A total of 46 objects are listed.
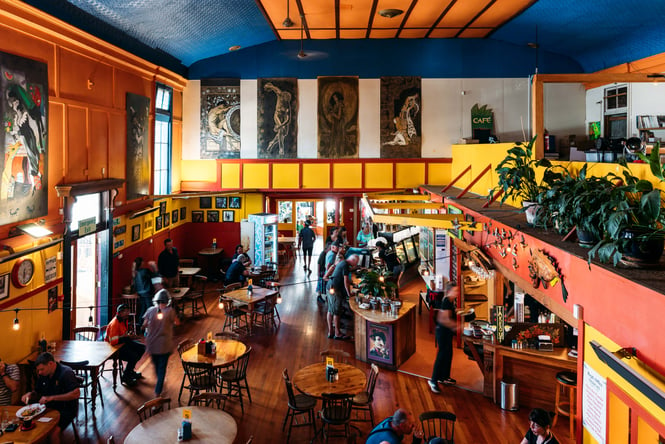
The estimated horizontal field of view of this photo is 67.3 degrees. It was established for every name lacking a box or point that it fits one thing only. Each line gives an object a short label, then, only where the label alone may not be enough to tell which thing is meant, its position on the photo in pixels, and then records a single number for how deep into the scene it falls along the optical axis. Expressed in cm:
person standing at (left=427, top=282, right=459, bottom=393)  728
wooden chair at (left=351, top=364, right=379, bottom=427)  621
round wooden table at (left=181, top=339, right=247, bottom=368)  678
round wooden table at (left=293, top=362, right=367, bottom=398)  595
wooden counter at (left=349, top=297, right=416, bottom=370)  815
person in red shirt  733
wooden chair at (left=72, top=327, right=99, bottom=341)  782
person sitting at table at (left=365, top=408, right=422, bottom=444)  459
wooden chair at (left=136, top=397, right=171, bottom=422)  538
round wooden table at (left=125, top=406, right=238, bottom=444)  484
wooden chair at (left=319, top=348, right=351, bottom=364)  695
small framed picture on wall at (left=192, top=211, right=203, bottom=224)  1501
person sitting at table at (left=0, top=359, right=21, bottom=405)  592
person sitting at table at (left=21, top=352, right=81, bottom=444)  561
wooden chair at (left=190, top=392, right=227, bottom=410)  584
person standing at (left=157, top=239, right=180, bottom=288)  1096
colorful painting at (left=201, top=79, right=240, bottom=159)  1412
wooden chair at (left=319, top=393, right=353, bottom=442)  581
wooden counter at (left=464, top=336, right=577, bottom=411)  677
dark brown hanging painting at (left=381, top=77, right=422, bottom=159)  1402
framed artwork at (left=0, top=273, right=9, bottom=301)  629
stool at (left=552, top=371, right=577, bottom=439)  618
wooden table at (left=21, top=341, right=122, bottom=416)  659
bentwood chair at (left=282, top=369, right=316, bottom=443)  610
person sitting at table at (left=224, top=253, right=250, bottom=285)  1145
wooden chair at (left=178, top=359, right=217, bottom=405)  665
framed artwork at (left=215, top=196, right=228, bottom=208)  1507
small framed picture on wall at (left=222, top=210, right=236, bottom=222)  1510
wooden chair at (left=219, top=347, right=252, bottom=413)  690
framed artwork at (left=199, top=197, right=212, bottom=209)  1500
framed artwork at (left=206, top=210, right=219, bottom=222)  1508
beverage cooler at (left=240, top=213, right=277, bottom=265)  1398
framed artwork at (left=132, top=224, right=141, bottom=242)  1071
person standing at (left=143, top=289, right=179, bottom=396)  690
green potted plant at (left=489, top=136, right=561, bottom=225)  571
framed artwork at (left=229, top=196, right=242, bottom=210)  1505
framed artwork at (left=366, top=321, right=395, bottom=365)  816
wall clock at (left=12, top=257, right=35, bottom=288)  655
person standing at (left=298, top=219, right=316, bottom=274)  1455
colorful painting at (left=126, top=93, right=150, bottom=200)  1026
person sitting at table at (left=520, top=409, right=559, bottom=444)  457
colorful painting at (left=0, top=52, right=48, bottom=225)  625
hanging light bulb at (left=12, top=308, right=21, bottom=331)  618
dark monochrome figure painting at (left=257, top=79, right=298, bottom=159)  1413
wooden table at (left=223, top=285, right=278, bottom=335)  952
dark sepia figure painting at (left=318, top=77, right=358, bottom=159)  1410
